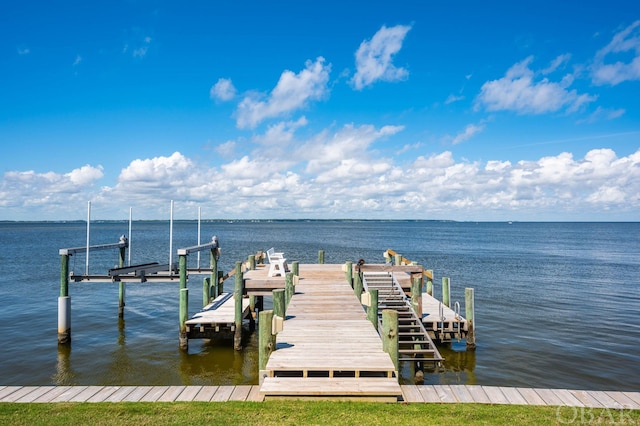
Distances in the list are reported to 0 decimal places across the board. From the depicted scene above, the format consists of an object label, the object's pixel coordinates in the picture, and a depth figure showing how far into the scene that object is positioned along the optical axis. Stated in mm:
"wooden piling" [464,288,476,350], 16547
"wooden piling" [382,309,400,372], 9891
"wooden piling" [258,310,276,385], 9563
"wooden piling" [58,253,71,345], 17172
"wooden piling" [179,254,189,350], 16456
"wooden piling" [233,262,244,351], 16031
